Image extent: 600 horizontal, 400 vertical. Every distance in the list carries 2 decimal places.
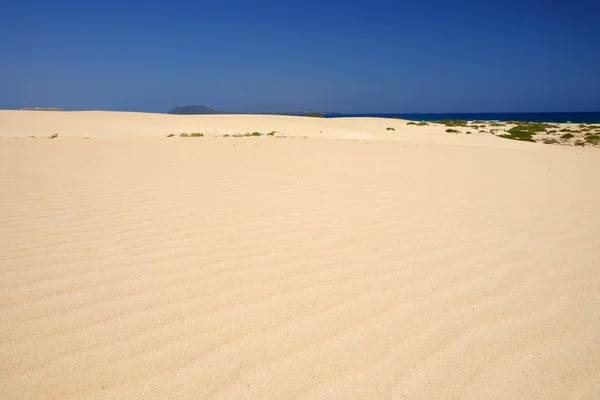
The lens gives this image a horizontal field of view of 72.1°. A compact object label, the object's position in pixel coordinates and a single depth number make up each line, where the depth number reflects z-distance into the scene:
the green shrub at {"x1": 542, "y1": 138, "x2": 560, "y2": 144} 17.81
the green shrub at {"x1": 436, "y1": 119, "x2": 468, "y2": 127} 30.85
